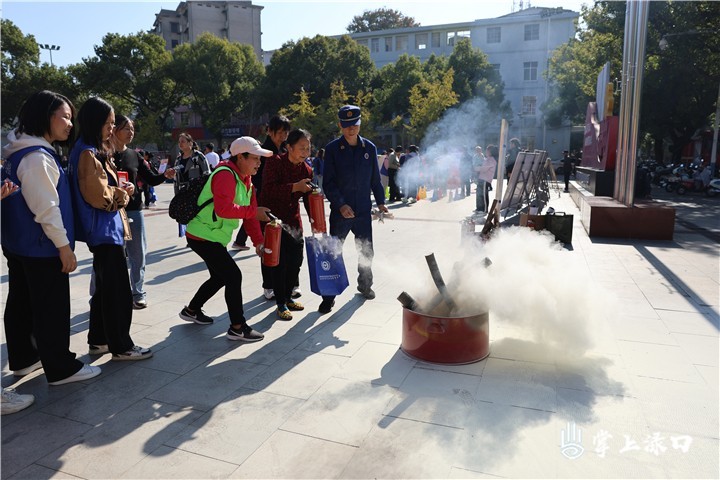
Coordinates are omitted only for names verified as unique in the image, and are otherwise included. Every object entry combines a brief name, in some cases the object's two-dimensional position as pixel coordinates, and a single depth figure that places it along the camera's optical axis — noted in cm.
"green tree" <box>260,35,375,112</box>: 3997
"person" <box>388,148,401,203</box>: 1559
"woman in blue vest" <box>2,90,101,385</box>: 294
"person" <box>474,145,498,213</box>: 1200
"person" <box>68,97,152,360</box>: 332
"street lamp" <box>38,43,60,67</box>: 4506
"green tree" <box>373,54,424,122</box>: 3872
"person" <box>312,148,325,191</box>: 1524
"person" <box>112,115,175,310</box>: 450
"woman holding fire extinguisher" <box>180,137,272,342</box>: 383
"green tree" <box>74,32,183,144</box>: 3909
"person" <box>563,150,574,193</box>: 1873
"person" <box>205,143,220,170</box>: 1155
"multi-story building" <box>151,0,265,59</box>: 5769
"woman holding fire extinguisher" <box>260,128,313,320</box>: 469
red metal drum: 355
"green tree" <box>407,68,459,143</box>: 3234
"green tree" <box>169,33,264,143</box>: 4034
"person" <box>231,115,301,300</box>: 527
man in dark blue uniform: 495
